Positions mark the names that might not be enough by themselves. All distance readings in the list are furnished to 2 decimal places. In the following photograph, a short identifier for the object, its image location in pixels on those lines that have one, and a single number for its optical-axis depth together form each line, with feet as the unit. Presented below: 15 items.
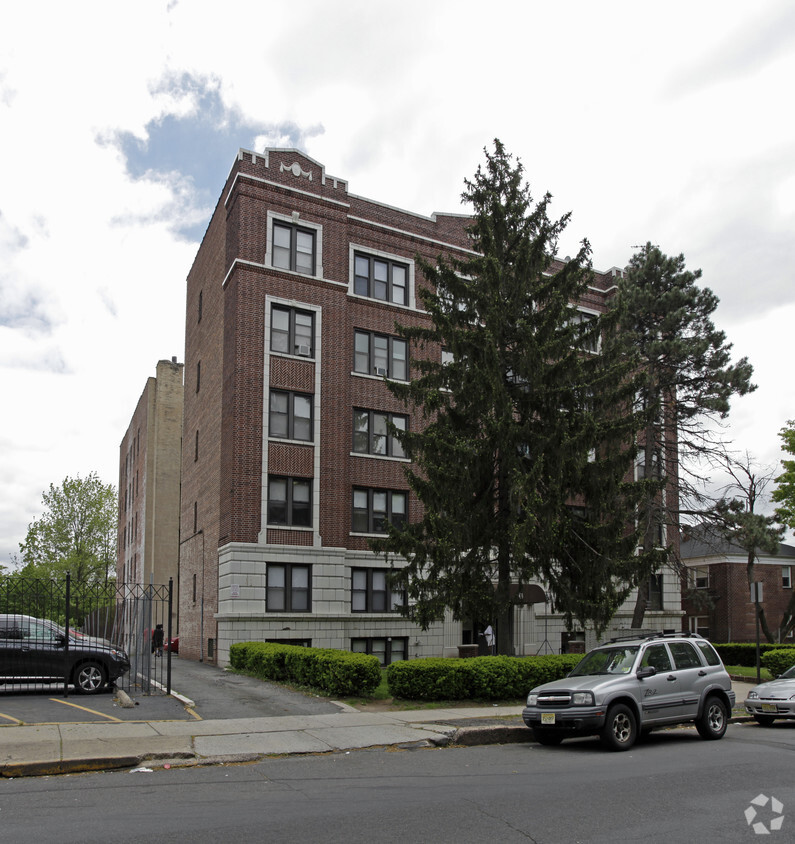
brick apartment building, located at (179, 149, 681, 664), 90.58
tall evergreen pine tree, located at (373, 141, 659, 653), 65.05
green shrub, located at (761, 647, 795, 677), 81.61
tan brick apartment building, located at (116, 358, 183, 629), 154.61
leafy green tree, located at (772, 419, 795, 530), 127.65
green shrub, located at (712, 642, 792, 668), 108.06
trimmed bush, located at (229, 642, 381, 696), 57.41
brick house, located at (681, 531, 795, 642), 154.81
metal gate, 54.08
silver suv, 40.40
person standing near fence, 78.35
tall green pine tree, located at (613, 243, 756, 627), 104.94
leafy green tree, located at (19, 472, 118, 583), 165.89
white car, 51.42
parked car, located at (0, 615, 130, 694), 54.03
